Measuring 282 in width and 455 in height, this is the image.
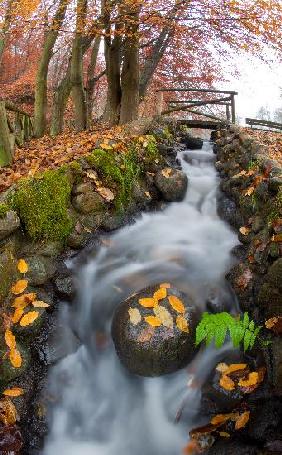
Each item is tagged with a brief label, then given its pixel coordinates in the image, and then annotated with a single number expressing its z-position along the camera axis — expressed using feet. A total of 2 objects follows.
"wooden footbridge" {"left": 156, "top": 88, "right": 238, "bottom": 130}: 32.22
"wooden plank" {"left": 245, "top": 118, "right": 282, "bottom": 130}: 38.01
